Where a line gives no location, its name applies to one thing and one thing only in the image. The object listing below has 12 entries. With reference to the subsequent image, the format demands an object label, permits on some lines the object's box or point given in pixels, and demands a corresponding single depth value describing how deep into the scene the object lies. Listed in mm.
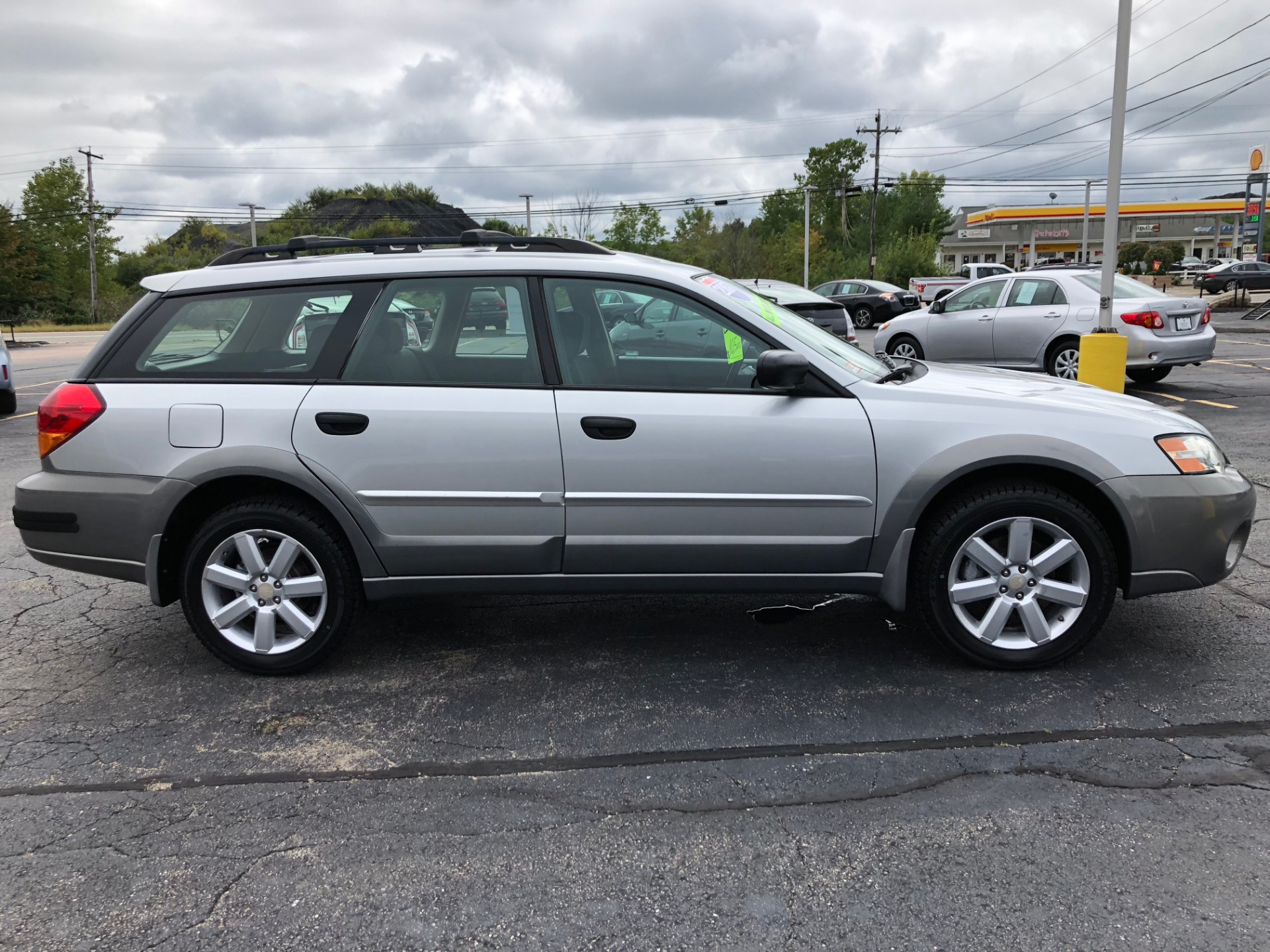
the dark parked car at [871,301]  30281
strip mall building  85875
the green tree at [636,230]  65688
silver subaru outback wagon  3777
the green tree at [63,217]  71250
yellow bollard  9516
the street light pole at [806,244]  58062
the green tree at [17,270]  54594
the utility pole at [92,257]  60938
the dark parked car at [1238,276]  44500
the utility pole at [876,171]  60219
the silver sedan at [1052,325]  11734
